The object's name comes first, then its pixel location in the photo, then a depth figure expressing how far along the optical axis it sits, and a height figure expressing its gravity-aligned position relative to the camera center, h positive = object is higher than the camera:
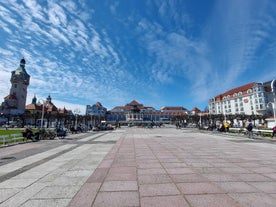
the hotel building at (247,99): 80.03 +13.87
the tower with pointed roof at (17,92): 97.12 +20.09
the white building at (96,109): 132.25 +13.71
